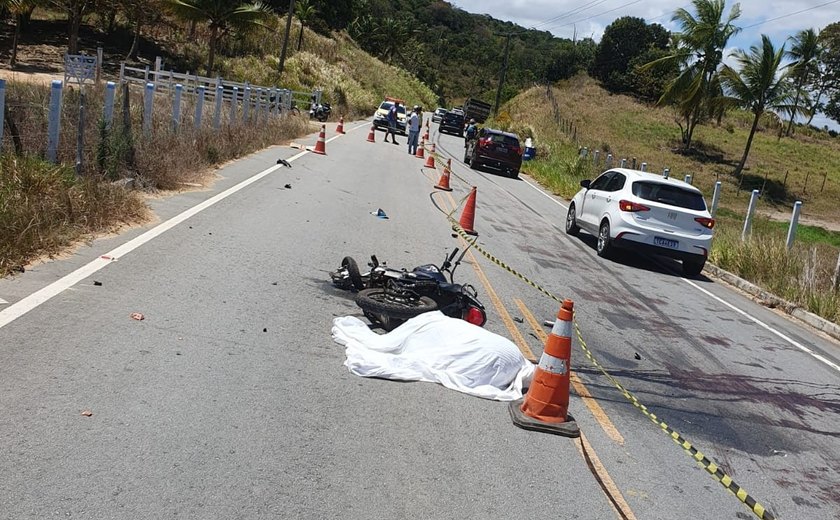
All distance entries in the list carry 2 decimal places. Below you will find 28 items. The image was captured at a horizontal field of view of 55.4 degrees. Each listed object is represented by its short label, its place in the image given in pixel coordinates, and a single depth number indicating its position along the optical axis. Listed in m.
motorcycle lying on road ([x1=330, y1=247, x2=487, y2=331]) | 7.05
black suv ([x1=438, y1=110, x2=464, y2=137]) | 57.16
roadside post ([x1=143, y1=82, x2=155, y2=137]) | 14.96
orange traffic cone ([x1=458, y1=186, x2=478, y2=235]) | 14.45
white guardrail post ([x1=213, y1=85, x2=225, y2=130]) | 21.35
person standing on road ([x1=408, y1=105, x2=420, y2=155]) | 30.00
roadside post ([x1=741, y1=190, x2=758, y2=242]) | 17.30
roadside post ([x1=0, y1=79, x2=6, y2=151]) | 9.84
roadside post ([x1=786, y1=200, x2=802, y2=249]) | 15.57
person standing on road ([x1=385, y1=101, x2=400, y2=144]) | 35.41
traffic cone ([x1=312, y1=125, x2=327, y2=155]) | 23.97
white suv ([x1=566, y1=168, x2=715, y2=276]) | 13.90
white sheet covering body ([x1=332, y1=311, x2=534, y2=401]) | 6.07
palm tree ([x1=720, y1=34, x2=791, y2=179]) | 41.34
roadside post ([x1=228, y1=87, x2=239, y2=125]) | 23.29
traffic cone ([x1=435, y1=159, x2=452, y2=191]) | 20.59
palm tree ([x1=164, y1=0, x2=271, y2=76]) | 38.50
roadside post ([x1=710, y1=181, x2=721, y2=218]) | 19.14
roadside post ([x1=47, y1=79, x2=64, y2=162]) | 10.99
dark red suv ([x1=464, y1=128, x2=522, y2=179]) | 29.88
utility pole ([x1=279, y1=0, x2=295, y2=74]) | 46.54
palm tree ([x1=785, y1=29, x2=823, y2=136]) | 49.97
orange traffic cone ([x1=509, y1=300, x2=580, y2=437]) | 5.48
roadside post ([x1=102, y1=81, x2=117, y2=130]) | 12.51
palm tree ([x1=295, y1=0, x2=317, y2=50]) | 65.75
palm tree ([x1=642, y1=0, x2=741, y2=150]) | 45.41
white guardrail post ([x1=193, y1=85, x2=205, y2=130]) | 18.72
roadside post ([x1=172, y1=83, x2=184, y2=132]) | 16.80
